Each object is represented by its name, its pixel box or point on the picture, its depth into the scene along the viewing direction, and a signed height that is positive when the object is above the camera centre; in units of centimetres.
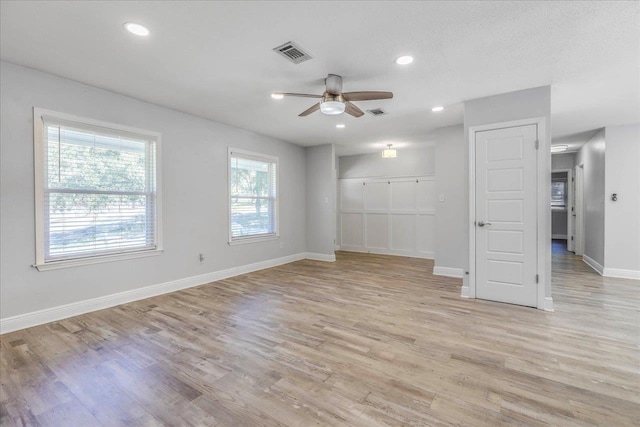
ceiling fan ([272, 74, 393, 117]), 302 +117
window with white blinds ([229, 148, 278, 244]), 529 +24
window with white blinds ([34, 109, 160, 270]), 311 +22
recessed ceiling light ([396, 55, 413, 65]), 272 +142
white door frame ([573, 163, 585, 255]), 678 -8
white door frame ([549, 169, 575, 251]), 768 +11
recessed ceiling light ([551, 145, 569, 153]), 670 +143
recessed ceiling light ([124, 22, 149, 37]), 226 +143
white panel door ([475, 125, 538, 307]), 346 -8
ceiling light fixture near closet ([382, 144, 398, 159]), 631 +121
